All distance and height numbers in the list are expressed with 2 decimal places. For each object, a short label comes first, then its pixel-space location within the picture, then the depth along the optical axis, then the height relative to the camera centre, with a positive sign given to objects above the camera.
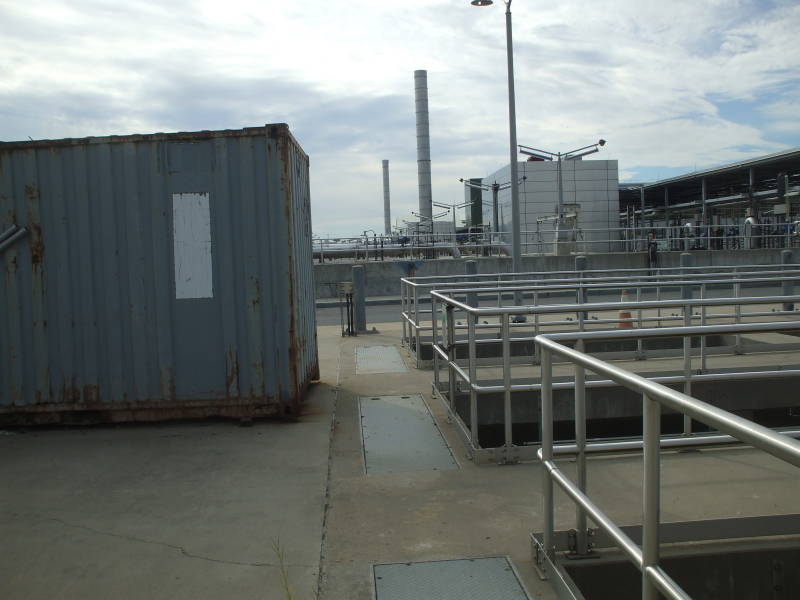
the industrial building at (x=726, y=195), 31.38 +3.70
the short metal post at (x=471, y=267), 15.13 -0.16
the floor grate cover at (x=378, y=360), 9.54 -1.44
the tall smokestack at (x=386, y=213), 83.56 +6.01
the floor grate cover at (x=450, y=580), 3.31 -1.58
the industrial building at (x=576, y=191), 41.59 +3.95
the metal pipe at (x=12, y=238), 6.50 +0.35
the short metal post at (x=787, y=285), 13.54 -0.74
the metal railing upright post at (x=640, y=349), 9.19 -1.27
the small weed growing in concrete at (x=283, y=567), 3.34 -1.57
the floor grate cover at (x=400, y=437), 5.40 -1.54
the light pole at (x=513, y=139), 15.21 +2.65
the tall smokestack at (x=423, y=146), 55.03 +9.16
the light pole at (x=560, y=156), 29.02 +4.34
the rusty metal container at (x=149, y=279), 6.58 -0.08
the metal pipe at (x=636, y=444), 3.89 -1.16
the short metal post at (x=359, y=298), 13.48 -0.68
